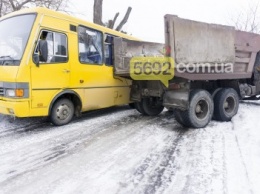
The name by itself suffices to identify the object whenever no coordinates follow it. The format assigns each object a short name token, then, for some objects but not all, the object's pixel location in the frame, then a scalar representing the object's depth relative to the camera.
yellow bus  3.98
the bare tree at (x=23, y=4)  11.75
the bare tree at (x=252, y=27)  15.93
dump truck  4.30
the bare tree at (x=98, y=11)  10.45
